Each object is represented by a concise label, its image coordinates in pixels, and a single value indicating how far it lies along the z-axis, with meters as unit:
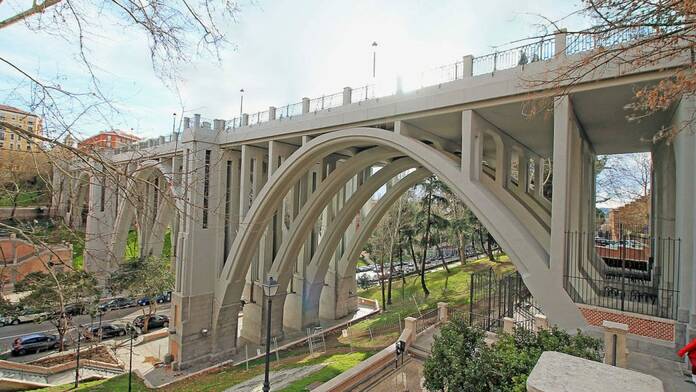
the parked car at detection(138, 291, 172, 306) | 23.70
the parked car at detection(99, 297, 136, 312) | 21.76
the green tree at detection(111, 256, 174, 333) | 18.12
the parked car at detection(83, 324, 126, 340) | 18.64
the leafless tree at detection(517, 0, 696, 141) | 3.53
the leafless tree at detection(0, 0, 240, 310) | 3.11
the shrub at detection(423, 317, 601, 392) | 5.02
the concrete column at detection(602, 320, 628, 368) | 5.53
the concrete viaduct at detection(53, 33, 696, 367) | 6.79
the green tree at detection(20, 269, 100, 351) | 14.89
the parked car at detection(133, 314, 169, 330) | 19.75
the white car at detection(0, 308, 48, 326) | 15.78
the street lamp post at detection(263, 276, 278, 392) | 8.68
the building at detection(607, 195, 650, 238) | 20.01
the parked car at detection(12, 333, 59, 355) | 16.39
